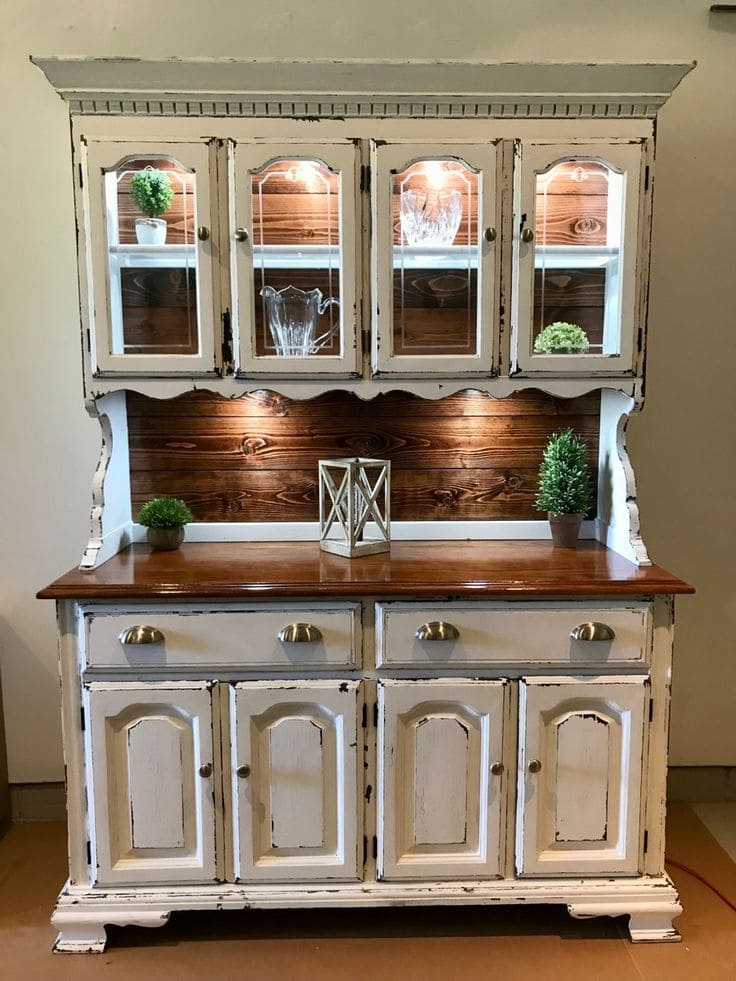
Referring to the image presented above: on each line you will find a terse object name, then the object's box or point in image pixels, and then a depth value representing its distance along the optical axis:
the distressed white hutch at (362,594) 1.71
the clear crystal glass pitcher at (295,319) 1.84
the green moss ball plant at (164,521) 1.99
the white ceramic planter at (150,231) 1.80
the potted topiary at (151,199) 1.78
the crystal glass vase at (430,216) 1.81
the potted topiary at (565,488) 1.99
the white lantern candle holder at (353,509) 1.92
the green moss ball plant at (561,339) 1.84
